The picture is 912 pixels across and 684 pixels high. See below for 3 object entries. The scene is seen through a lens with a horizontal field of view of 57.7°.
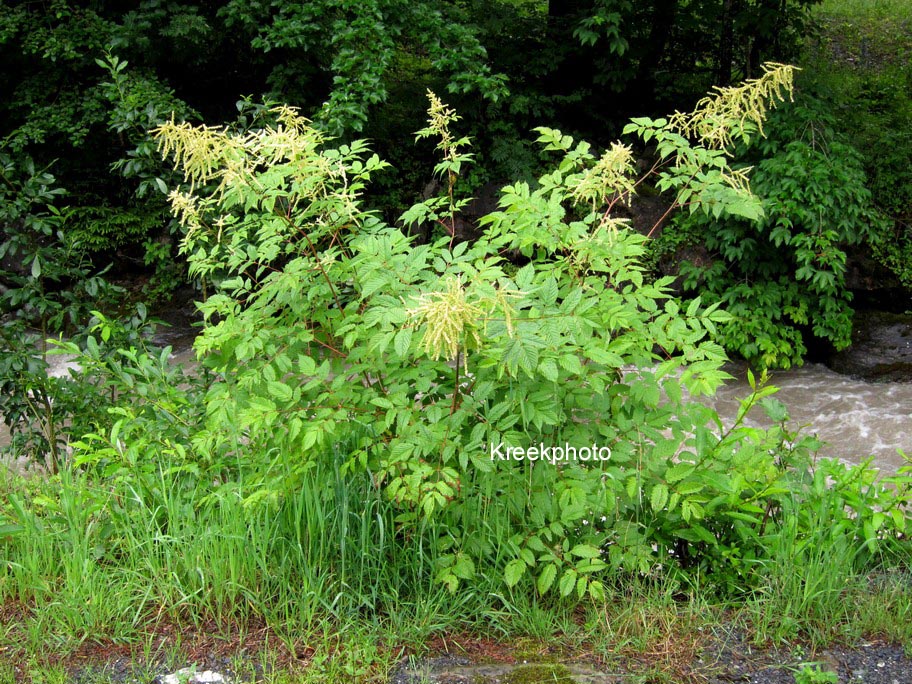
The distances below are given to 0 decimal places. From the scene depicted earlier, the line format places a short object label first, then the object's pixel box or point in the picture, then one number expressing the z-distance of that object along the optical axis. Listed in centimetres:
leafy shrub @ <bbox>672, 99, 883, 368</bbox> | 817
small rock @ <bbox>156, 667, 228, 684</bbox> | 250
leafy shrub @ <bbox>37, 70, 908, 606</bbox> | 268
